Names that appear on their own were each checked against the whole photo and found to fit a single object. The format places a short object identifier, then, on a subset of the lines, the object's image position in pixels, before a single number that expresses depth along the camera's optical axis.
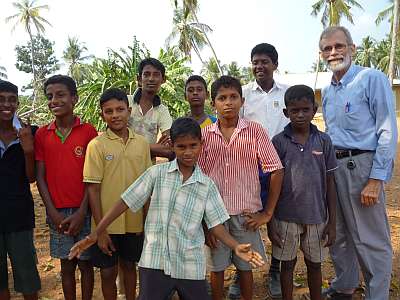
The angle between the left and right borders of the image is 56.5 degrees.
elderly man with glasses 2.73
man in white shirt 3.30
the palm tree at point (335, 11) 26.42
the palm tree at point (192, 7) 24.14
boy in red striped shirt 2.58
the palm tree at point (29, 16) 35.62
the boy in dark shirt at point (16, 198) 2.58
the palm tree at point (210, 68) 29.52
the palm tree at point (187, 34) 28.08
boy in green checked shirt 2.25
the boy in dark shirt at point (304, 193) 2.66
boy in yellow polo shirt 2.52
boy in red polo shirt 2.62
